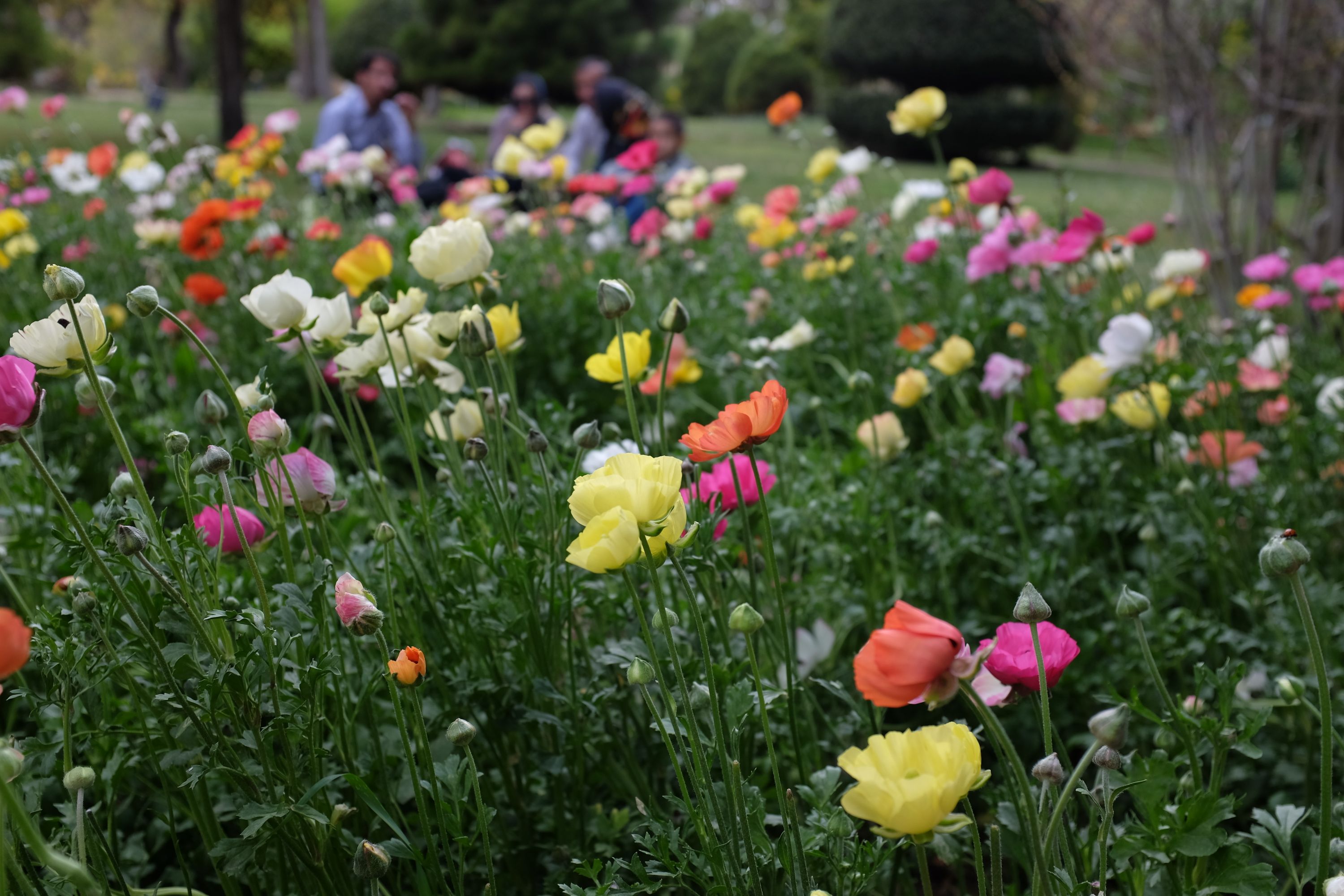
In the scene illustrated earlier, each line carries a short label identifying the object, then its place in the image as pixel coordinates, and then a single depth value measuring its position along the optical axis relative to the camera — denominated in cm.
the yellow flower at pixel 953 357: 183
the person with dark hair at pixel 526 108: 618
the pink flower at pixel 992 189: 223
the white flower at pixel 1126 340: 162
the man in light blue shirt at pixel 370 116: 583
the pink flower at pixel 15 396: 83
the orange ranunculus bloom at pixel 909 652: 63
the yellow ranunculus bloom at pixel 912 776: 59
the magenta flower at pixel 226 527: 105
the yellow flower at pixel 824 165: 315
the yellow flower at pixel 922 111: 252
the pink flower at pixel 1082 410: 181
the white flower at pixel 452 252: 111
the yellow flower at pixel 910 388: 178
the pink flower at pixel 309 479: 100
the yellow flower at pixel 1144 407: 162
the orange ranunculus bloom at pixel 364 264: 129
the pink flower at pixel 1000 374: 193
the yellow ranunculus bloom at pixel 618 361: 111
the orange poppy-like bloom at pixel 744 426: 79
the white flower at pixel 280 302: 103
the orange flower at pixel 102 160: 335
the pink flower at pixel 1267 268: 245
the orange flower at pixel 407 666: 79
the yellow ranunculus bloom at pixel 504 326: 122
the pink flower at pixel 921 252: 268
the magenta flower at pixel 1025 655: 78
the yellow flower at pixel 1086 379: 167
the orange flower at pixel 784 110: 370
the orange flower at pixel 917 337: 228
